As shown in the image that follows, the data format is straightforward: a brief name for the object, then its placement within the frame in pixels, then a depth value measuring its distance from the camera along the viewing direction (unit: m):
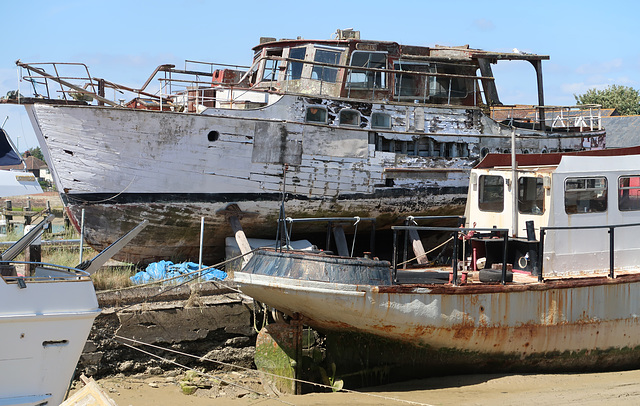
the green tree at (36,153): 90.16
